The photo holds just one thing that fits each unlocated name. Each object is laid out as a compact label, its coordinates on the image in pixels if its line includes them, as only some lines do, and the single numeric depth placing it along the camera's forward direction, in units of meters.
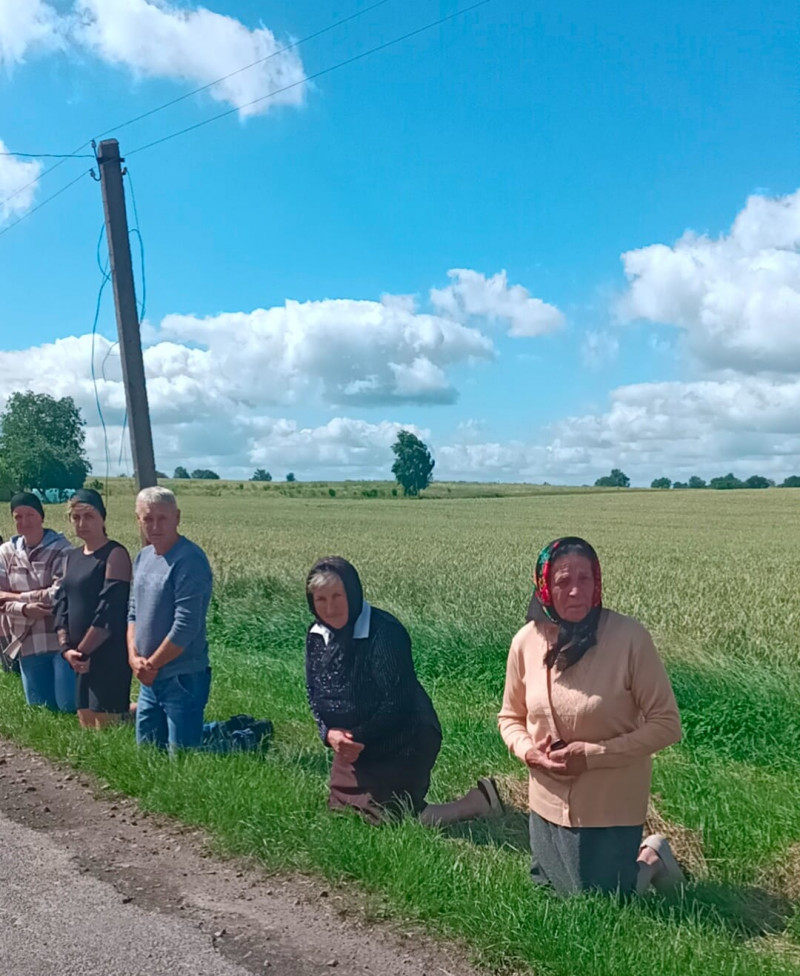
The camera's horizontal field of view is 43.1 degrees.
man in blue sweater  6.10
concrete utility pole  9.27
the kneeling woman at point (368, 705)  4.97
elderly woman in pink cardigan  3.92
